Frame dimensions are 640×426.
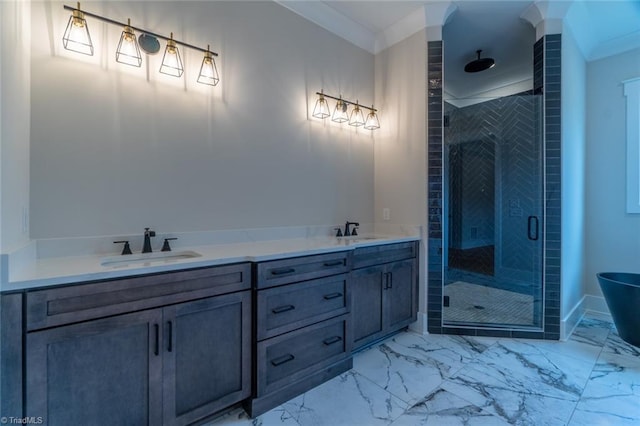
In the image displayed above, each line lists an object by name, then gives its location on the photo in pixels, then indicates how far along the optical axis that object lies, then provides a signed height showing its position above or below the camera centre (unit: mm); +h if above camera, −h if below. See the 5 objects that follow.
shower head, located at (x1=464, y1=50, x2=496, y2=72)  3514 +1869
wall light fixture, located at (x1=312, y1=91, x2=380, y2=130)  2662 +988
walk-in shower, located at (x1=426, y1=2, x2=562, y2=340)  2541 +138
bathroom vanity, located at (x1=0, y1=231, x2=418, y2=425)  1089 -572
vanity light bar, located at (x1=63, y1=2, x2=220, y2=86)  1541 +1017
